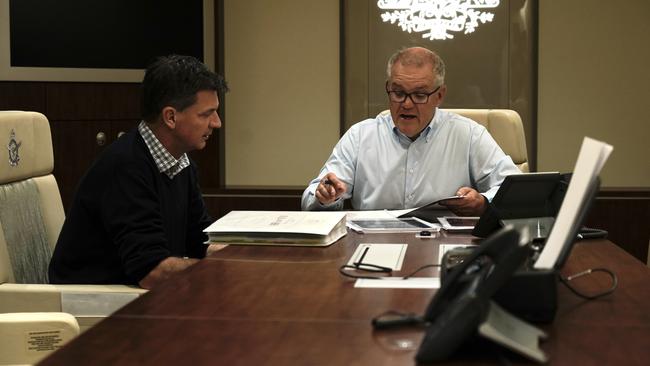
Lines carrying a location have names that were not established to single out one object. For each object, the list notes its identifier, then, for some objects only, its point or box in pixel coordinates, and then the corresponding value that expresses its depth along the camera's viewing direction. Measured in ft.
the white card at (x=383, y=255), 6.87
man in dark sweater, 7.79
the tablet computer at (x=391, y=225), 8.64
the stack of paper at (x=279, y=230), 7.85
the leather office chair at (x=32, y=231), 7.41
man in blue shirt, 11.21
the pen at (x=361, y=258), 6.62
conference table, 4.34
